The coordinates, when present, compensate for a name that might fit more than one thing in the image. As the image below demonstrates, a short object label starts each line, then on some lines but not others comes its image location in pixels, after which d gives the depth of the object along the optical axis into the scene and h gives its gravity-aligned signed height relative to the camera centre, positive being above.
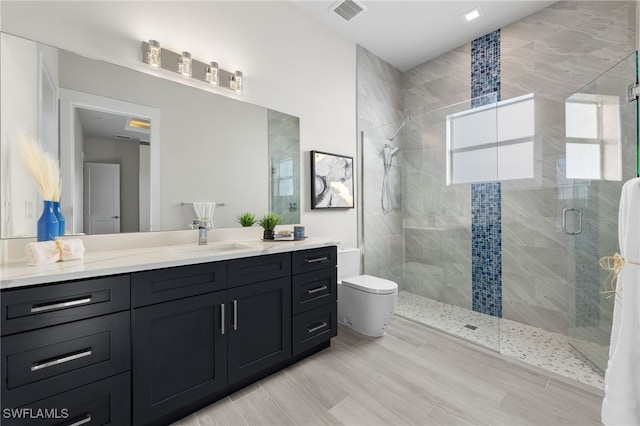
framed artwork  2.66 +0.34
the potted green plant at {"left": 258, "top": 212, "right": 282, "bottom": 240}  2.16 -0.09
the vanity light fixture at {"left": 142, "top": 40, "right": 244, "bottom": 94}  1.75 +1.05
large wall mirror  1.36 +0.45
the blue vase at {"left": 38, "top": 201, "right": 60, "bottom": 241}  1.29 -0.05
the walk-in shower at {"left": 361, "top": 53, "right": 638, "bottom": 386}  1.88 -0.14
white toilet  2.25 -0.78
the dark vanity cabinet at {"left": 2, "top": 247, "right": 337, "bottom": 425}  1.01 -0.59
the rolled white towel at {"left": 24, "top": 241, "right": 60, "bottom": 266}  1.16 -0.17
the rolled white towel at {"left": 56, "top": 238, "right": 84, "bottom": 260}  1.26 -0.17
